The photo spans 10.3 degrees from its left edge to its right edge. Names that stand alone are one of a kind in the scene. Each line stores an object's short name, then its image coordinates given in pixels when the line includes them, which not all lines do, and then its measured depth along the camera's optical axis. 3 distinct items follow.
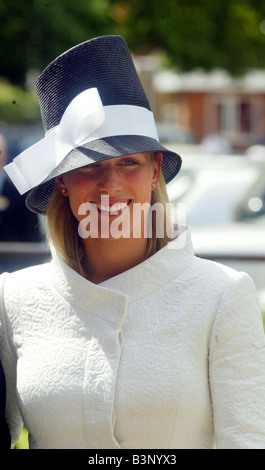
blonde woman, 3.39
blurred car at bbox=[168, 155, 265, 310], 10.71
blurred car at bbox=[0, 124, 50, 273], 8.36
